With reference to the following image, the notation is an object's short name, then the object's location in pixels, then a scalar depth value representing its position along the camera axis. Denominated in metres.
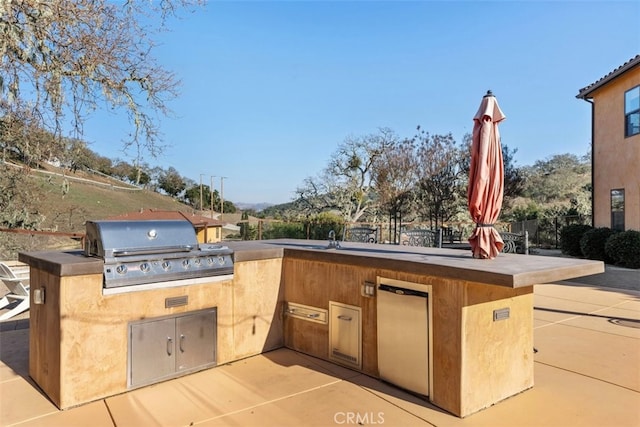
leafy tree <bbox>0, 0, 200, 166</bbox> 5.47
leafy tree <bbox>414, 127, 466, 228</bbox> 14.71
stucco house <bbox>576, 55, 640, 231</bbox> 9.90
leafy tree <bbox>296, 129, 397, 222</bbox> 18.70
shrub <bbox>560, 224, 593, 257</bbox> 10.95
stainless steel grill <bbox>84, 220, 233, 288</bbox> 2.79
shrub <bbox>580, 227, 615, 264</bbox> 9.85
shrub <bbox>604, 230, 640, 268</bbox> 8.71
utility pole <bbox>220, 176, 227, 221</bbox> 19.16
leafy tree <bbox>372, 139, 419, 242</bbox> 15.36
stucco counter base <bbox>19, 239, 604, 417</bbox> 2.49
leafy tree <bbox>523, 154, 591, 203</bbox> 25.54
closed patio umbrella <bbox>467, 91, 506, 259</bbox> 2.88
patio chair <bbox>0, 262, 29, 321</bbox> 4.98
